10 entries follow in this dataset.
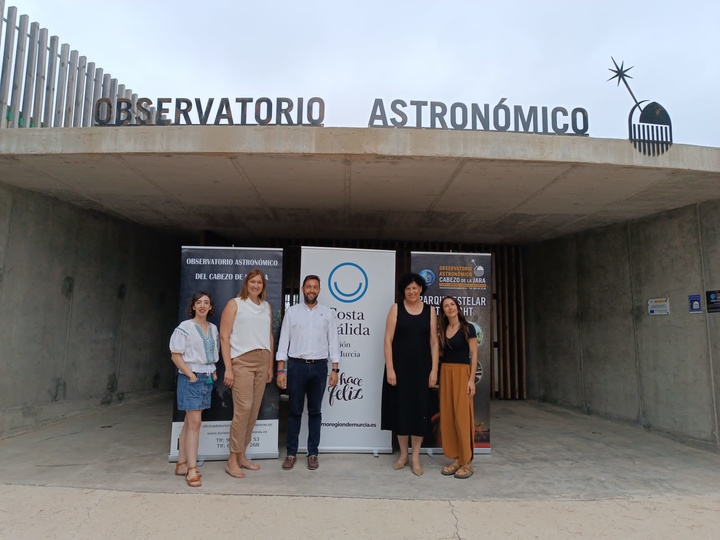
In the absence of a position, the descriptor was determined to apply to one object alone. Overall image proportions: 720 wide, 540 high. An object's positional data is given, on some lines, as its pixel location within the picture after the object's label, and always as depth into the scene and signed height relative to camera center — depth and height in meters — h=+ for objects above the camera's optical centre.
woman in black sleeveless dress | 3.81 -0.37
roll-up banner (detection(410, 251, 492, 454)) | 4.38 +0.31
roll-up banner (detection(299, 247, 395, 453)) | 4.27 -0.14
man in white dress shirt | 3.82 -0.33
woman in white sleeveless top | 3.62 -0.29
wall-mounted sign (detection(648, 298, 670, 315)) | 5.31 +0.22
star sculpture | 4.54 +2.50
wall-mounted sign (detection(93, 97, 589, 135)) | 4.39 +2.01
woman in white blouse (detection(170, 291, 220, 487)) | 3.44 -0.40
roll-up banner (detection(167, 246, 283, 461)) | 3.99 +0.18
